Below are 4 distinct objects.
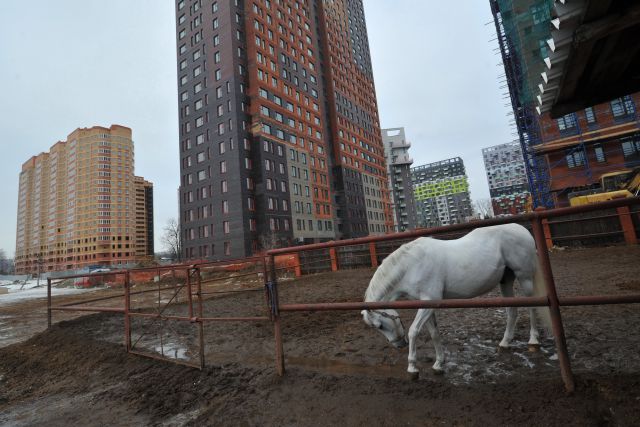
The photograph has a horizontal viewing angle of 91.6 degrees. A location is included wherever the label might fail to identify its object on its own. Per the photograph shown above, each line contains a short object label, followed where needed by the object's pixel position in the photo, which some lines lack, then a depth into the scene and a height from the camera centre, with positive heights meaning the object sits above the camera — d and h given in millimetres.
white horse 3861 -488
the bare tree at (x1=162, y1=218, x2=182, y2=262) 74656 +8500
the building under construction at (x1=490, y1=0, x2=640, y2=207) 27656 +8599
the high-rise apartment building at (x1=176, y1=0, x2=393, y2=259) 45312 +19975
